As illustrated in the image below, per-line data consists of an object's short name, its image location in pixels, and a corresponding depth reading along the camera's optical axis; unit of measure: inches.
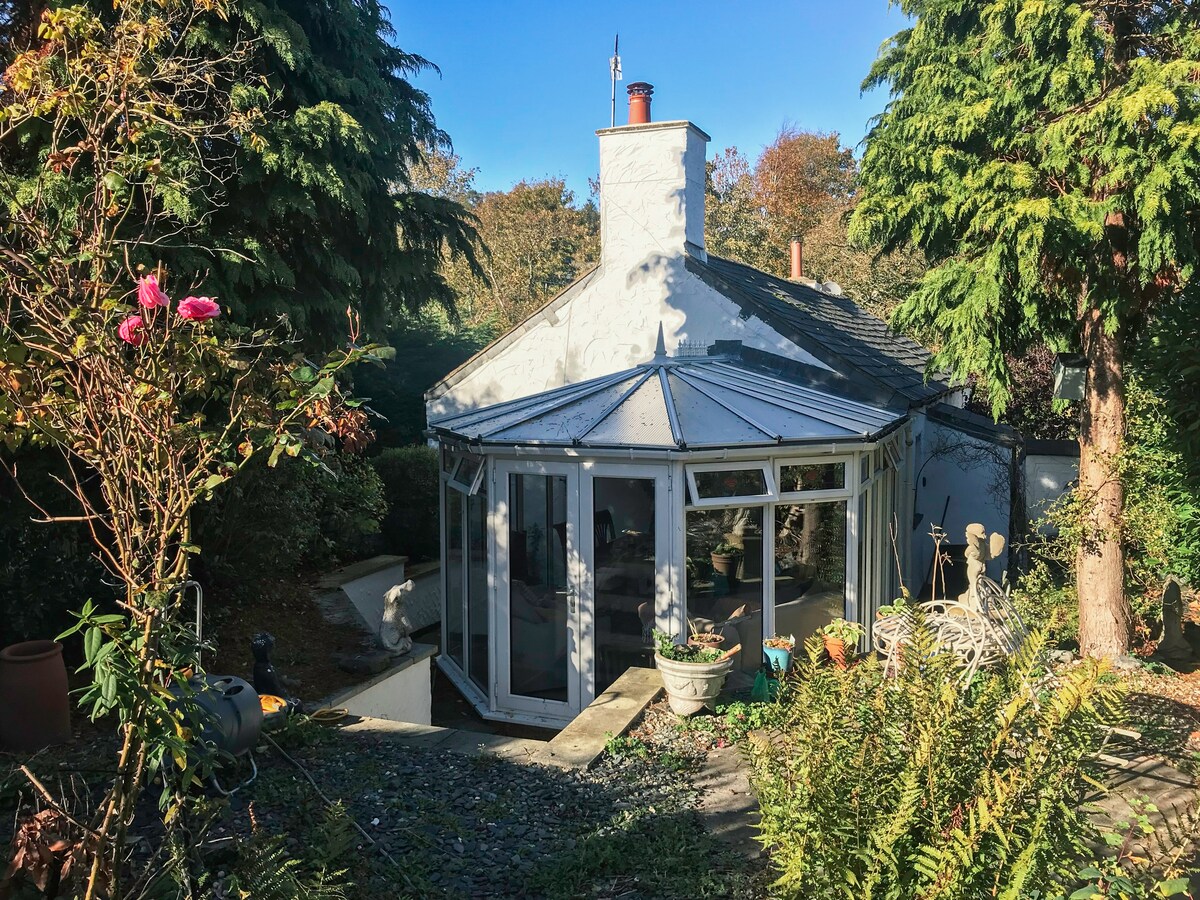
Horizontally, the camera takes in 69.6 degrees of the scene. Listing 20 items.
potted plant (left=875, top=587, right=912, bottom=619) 267.6
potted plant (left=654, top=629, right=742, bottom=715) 270.7
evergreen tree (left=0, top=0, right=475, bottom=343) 331.6
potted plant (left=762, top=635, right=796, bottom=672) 307.4
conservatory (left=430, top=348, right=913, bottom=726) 336.5
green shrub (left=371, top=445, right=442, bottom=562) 572.1
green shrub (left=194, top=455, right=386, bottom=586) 359.3
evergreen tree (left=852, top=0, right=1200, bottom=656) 280.1
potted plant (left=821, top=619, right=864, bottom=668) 294.8
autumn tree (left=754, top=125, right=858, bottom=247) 1385.3
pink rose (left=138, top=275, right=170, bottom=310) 139.7
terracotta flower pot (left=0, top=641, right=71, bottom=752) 237.6
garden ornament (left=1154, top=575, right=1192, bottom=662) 358.6
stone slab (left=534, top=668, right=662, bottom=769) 243.3
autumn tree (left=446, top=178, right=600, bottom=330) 1414.9
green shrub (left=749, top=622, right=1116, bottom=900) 116.7
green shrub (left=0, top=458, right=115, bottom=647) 277.0
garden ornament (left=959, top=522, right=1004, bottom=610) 289.4
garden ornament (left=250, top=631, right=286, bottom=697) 270.1
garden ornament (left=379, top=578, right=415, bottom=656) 370.6
